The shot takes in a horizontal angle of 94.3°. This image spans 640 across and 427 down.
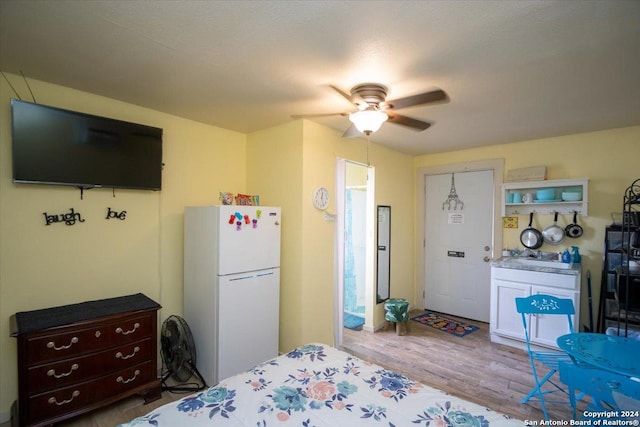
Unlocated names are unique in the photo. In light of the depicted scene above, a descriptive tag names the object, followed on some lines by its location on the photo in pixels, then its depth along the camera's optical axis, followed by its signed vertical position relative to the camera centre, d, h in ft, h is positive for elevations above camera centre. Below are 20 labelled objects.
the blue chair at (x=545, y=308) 7.59 -2.46
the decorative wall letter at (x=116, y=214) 8.28 -0.12
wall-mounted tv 6.73 +1.54
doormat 12.53 -4.95
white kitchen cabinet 9.98 -3.16
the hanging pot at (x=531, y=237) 11.72 -0.92
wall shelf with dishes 10.66 +0.67
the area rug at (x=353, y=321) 13.21 -5.07
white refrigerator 8.21 -2.18
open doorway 12.98 -1.68
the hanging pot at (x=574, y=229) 10.98 -0.54
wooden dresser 6.14 -3.36
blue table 5.27 -2.69
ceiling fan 6.45 +2.27
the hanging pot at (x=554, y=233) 11.34 -0.73
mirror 13.23 -1.88
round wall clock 9.96 +0.49
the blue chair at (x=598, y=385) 3.99 -2.40
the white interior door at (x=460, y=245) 13.42 -1.48
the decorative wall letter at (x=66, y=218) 7.30 -0.20
